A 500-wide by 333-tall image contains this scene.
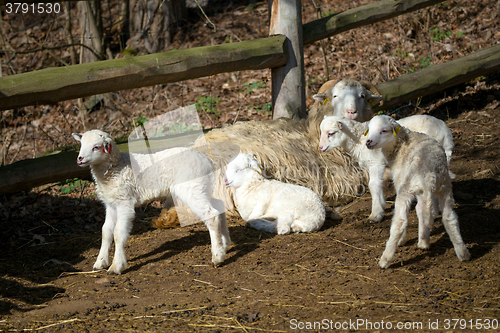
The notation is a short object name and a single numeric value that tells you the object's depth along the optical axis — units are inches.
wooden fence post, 259.6
